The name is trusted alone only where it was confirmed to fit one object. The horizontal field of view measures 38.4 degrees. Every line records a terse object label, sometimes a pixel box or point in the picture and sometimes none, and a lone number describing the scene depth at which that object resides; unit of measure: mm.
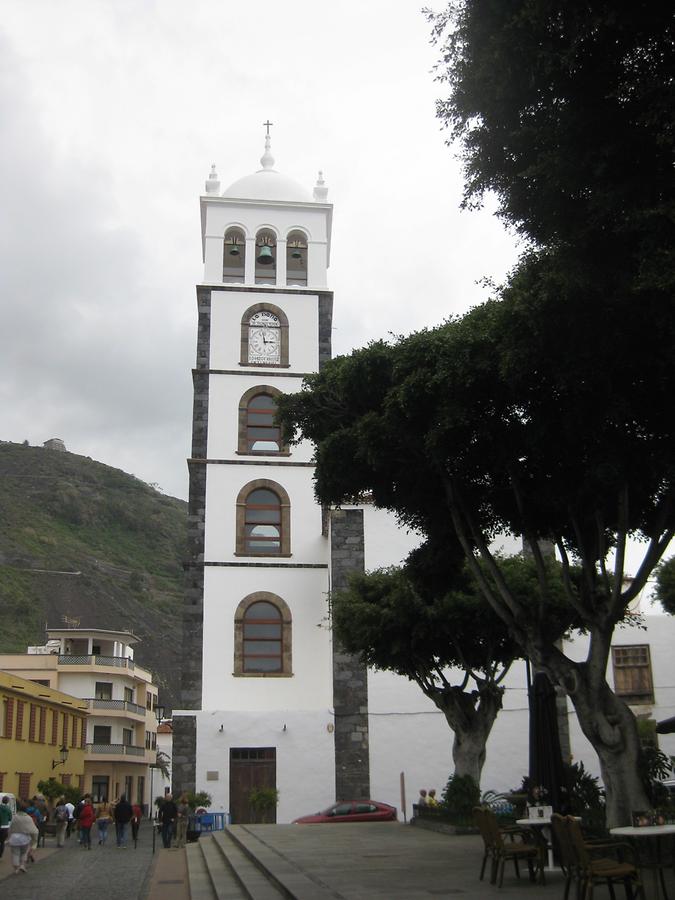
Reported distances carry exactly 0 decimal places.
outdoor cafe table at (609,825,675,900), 8859
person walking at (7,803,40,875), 18156
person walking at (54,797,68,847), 27062
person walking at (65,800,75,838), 30844
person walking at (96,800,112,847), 27891
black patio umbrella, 12328
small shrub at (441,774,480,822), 19578
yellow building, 32375
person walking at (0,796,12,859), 19789
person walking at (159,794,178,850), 22406
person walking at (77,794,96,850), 25703
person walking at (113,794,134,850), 25391
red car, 25281
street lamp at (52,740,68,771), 38366
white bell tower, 27734
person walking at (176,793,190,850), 22562
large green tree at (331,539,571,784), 20484
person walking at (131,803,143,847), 26359
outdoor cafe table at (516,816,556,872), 11539
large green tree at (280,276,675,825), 10352
